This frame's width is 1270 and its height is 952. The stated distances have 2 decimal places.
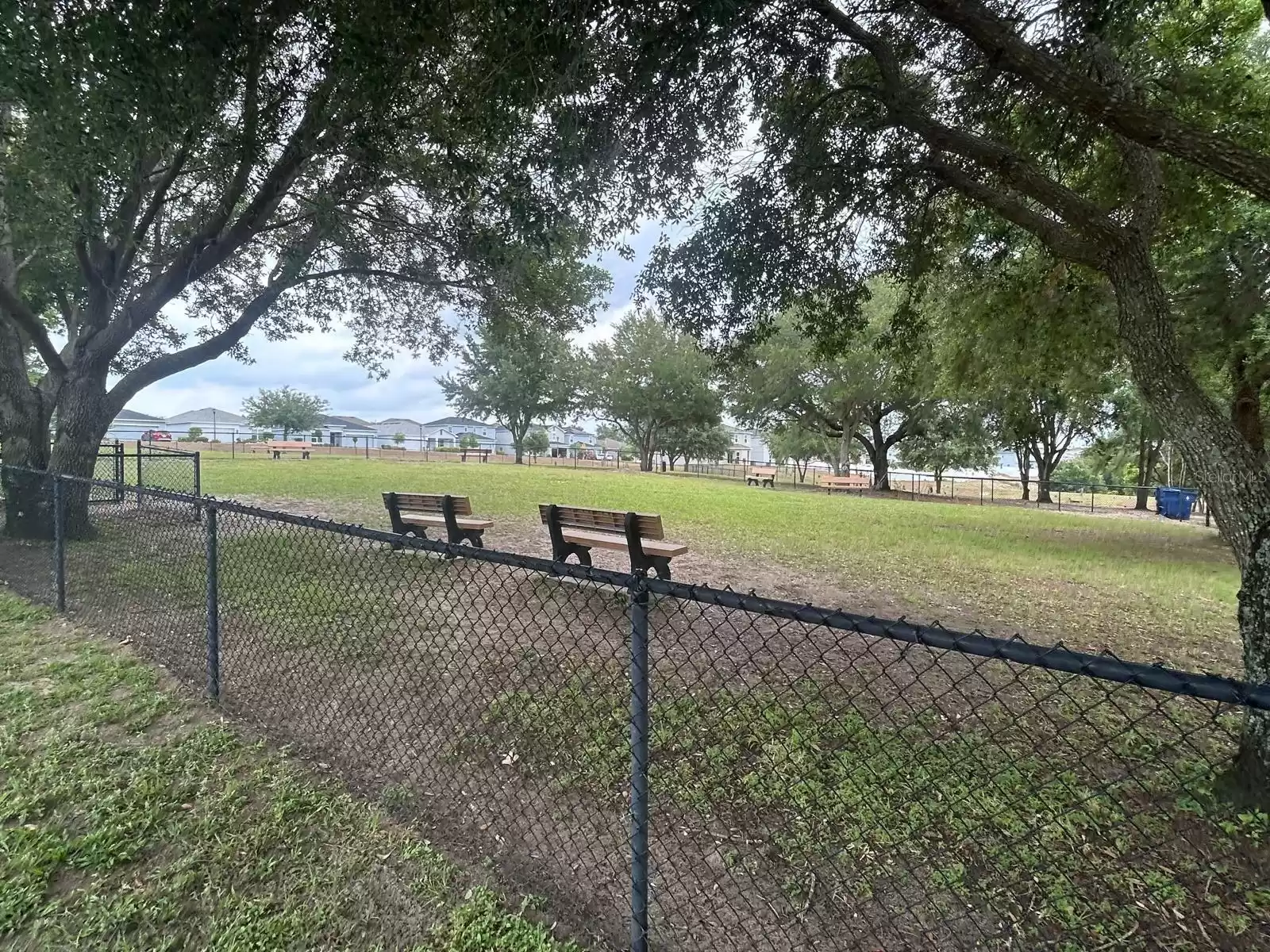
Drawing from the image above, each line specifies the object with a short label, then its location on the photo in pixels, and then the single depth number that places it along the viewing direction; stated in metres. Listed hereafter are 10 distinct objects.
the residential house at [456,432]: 77.11
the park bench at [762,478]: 27.64
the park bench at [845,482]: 26.41
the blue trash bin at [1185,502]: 17.31
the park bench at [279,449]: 32.73
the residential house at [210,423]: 51.53
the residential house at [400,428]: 82.12
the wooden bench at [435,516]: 6.42
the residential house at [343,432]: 58.81
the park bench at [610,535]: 5.07
